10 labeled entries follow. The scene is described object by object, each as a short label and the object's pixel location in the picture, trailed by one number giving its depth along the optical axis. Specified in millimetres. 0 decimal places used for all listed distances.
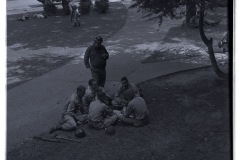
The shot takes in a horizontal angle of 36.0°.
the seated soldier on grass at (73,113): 9122
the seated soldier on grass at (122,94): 9941
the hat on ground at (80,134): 8719
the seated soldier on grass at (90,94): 9948
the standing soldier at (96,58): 10828
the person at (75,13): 21625
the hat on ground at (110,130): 8789
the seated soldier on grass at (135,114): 9008
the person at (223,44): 14855
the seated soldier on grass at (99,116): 9039
